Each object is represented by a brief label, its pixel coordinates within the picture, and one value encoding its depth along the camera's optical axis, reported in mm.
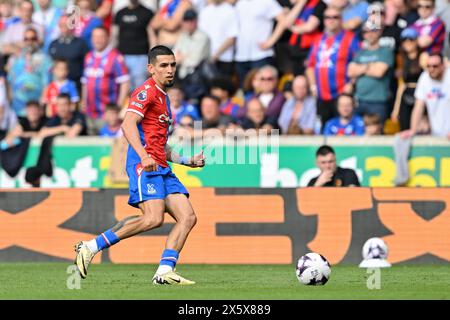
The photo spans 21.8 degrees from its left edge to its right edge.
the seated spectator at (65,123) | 20234
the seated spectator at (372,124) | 18750
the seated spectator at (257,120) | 19438
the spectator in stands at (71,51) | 21531
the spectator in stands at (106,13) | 22359
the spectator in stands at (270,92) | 19781
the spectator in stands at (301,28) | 20297
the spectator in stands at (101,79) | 20922
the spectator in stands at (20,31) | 22250
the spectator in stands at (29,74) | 21734
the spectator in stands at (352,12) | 19844
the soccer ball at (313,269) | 11852
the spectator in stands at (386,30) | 19266
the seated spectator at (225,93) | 20203
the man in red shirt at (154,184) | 11867
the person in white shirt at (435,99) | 18469
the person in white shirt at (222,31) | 20906
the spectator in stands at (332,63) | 19578
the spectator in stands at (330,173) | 17172
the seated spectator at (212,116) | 19703
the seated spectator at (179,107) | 20000
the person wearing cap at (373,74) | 19156
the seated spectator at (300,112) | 19531
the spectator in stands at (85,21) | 21953
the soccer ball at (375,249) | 15109
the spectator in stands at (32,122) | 20547
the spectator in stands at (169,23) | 21406
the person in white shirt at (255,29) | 20625
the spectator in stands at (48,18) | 22344
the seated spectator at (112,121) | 20281
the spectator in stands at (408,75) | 18984
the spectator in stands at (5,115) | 21266
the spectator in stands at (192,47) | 20828
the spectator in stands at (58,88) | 21062
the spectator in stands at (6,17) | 22812
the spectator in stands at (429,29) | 18984
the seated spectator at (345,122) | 18752
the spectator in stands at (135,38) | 21219
